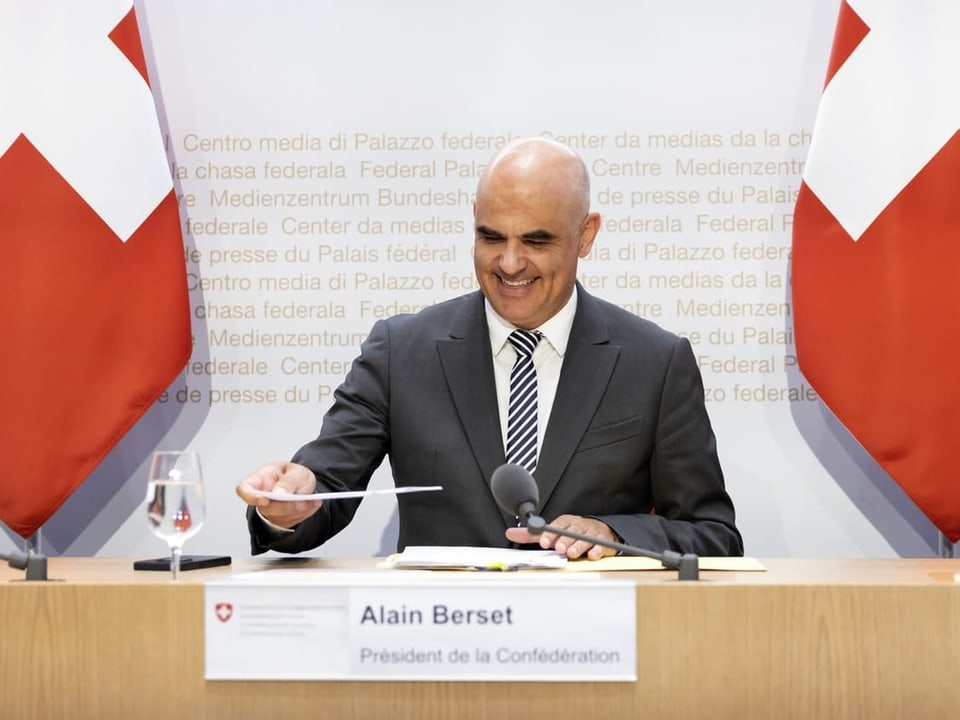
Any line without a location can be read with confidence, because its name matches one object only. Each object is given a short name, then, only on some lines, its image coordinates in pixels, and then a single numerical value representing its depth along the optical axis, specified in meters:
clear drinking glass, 3.82
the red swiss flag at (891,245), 4.68
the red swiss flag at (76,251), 4.76
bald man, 4.40
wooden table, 3.65
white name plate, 3.65
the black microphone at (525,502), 3.79
